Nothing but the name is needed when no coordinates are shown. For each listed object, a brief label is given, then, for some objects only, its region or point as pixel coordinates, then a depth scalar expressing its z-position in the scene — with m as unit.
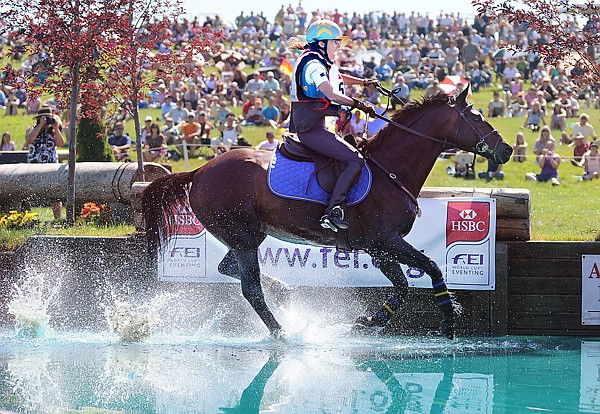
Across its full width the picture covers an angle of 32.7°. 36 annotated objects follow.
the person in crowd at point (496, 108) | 26.44
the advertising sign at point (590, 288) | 9.83
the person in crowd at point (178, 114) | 24.33
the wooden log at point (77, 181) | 13.96
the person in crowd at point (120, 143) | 19.45
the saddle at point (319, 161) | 8.96
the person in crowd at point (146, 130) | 21.47
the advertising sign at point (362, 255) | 9.94
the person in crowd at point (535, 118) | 24.20
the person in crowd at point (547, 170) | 18.58
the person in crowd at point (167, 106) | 26.00
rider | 8.77
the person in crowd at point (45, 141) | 15.81
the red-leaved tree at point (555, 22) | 10.74
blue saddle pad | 8.97
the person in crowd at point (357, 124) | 18.48
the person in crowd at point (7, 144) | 20.80
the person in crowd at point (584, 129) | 21.27
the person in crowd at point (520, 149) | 20.33
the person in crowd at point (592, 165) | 18.61
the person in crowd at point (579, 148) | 19.78
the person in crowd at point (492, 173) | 18.58
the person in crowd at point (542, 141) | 19.69
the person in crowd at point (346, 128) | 17.67
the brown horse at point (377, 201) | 9.01
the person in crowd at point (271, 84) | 28.31
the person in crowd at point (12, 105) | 28.93
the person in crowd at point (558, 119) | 23.92
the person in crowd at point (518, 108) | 26.67
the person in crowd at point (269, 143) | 18.49
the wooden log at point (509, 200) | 9.96
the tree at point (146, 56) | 14.04
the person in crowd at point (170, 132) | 21.53
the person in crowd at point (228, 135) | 20.70
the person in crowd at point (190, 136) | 20.94
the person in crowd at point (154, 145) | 19.73
